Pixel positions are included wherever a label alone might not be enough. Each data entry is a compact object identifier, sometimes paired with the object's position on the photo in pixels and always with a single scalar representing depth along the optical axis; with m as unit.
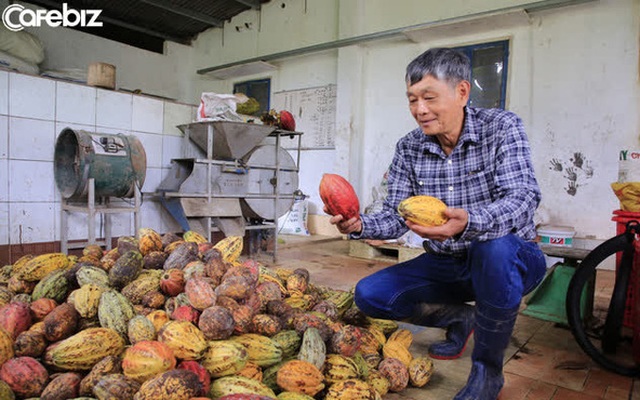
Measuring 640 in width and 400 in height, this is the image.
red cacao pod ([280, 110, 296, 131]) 4.84
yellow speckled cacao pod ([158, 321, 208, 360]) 1.37
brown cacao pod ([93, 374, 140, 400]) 1.20
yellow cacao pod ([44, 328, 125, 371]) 1.36
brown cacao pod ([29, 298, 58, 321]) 1.66
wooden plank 4.82
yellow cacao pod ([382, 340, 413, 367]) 1.86
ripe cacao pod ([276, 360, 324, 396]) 1.40
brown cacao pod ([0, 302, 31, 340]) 1.52
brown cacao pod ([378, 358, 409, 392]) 1.73
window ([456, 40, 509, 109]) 5.46
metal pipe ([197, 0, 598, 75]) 4.83
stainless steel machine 4.15
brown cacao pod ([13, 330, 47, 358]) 1.42
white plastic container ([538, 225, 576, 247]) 4.46
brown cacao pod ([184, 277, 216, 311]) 1.62
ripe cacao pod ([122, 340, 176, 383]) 1.28
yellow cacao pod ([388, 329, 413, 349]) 2.03
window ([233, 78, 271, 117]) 8.23
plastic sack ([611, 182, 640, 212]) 2.27
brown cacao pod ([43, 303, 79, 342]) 1.50
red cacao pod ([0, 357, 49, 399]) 1.28
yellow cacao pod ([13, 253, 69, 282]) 1.96
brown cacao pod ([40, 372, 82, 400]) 1.26
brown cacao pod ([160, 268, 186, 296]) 1.83
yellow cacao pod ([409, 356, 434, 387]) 1.78
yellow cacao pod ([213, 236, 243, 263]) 2.30
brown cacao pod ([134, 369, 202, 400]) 1.15
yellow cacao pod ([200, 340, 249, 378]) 1.38
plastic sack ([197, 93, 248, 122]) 4.32
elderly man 1.52
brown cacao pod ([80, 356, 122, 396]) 1.27
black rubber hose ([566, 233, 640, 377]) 2.04
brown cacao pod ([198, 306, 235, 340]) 1.48
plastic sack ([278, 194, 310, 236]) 7.20
